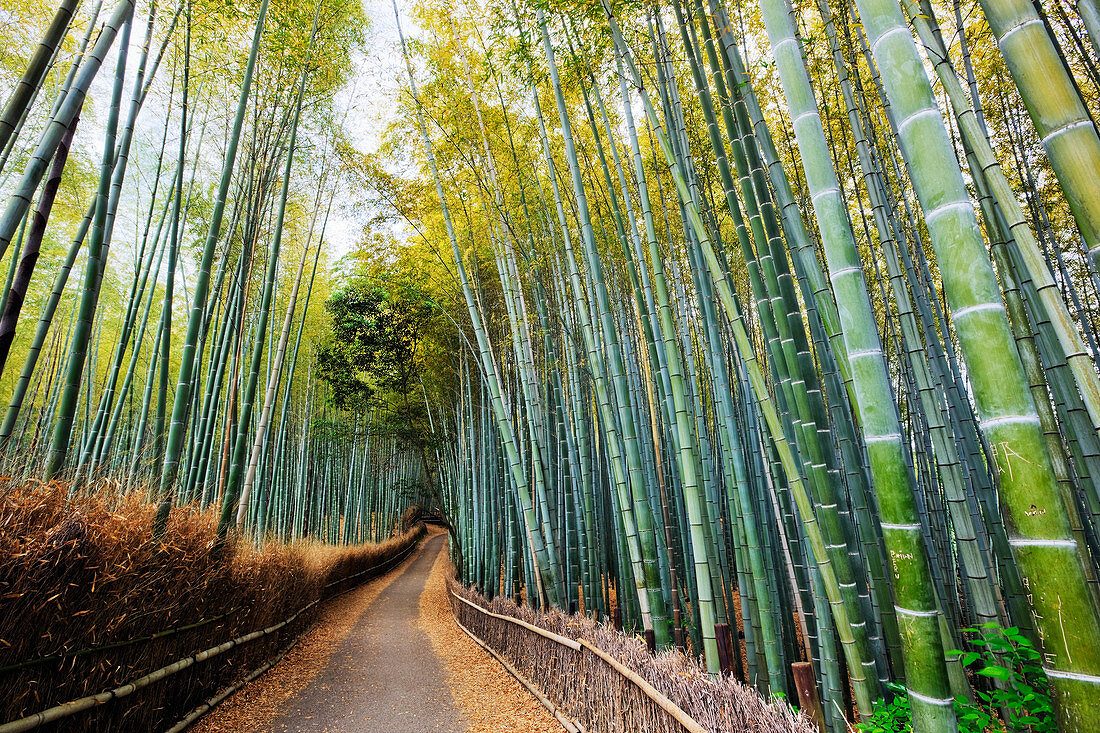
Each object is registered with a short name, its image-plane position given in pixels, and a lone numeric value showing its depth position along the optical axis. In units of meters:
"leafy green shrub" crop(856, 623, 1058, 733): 1.29
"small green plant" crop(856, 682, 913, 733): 1.38
